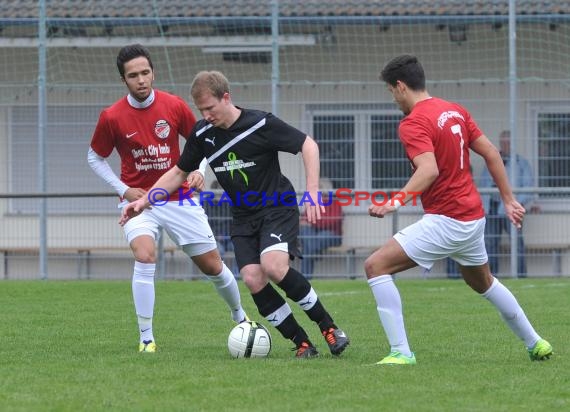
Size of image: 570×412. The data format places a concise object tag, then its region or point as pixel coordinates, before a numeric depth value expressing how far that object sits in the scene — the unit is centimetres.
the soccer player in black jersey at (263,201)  1520
